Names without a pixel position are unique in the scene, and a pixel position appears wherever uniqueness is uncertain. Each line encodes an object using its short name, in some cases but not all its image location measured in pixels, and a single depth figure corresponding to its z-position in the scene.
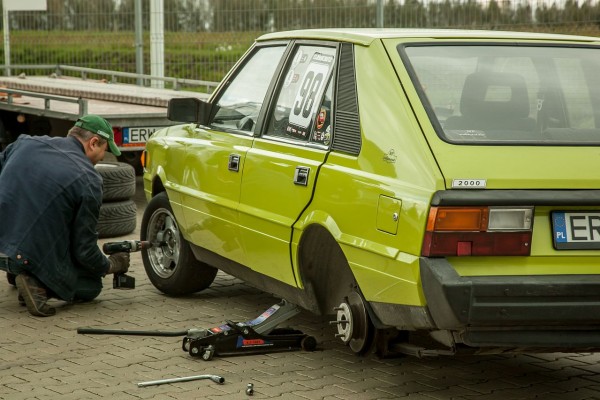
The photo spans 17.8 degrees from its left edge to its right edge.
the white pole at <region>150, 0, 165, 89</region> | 26.12
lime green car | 8.20
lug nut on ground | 9.35
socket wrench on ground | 9.56
